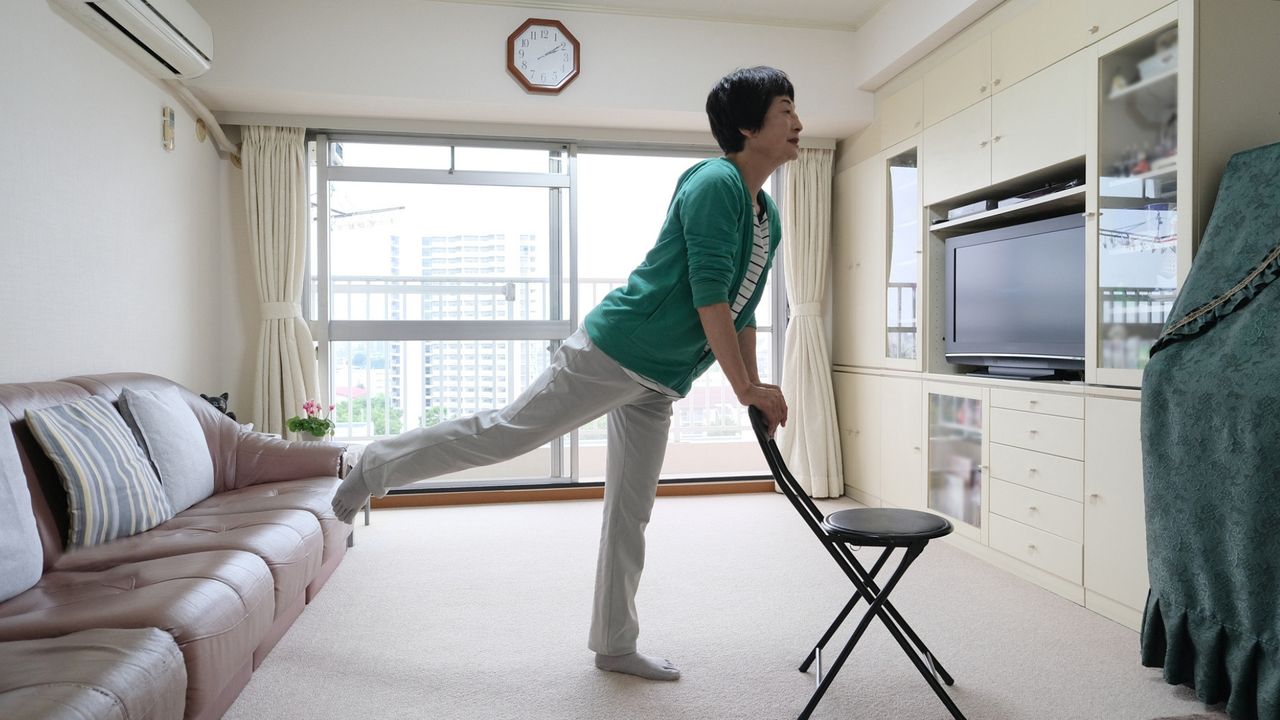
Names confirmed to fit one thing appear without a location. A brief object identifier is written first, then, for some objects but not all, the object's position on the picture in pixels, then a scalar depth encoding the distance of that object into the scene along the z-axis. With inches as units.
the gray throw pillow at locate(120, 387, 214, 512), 93.0
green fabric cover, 67.1
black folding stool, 62.8
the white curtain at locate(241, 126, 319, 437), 159.3
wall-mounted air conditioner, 104.7
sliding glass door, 170.1
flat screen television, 107.8
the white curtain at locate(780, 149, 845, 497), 177.5
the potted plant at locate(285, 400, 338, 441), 139.1
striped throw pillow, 75.9
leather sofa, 48.6
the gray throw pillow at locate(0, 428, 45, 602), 61.7
